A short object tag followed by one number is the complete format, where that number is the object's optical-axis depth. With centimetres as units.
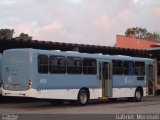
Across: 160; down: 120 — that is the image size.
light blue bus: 1657
